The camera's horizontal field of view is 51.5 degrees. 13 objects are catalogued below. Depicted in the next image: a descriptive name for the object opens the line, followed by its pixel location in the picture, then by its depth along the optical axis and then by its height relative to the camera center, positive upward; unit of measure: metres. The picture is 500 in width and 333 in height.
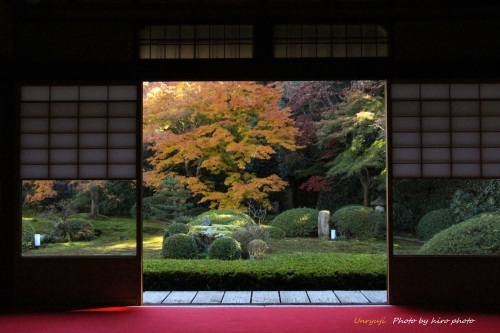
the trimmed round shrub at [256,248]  9.52 -1.22
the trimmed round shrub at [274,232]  11.15 -1.08
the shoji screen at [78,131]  5.26 +0.51
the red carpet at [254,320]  4.16 -1.18
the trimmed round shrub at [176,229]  10.07 -0.92
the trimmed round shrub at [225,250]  8.76 -1.15
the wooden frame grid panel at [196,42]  5.19 +1.40
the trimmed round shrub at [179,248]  9.16 -1.17
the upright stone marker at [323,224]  11.38 -0.92
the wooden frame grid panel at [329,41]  5.18 +1.42
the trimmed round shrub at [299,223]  11.45 -0.91
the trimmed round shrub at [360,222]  11.09 -0.85
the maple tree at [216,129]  10.06 +1.06
